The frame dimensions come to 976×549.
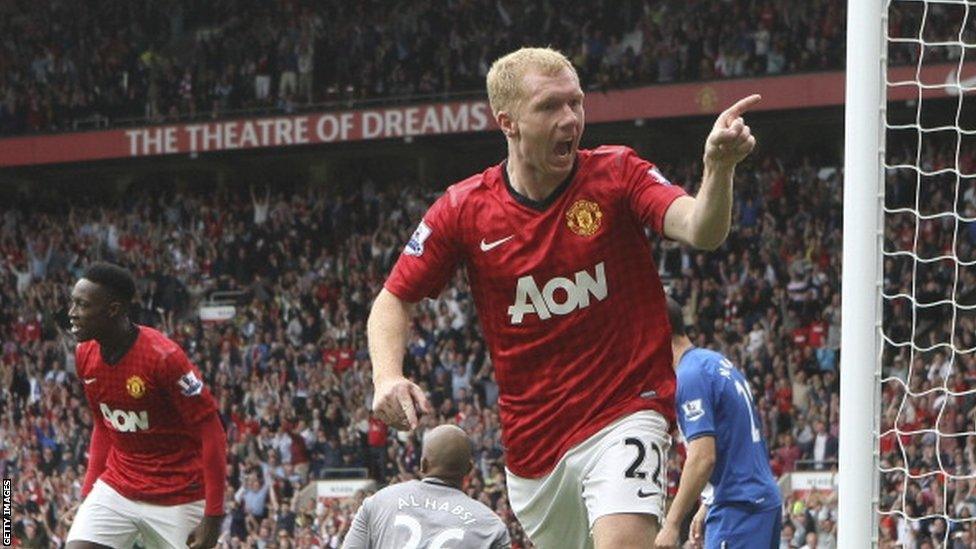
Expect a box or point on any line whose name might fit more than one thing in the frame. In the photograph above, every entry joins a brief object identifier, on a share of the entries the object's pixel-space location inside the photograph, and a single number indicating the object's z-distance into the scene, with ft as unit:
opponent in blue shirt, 49.80
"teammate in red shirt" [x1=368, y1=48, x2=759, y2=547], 35.09
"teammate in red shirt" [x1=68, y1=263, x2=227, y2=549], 55.62
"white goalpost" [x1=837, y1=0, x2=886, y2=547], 39.93
